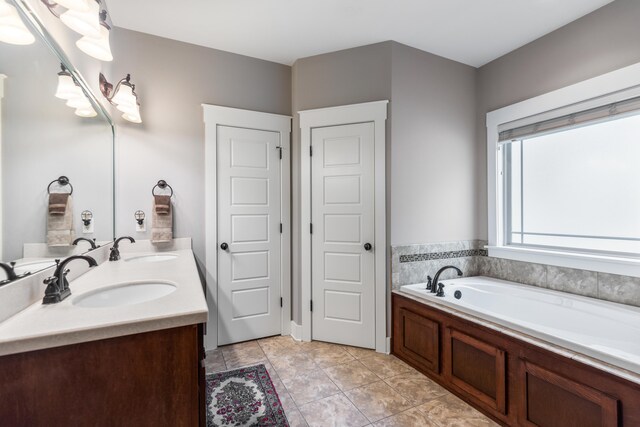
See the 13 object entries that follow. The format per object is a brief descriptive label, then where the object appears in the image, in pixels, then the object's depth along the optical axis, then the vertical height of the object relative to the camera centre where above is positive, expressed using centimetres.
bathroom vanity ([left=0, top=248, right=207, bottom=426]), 83 -46
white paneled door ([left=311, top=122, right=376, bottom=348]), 264 -17
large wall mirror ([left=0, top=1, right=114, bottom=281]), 102 +26
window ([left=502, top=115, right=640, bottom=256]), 214 +23
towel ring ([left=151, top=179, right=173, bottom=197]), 246 +26
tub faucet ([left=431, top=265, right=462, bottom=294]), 238 -58
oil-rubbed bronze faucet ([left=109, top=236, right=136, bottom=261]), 205 -26
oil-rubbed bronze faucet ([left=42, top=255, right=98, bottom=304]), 111 -28
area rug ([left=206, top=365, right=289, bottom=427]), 174 -120
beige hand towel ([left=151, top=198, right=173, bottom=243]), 237 -9
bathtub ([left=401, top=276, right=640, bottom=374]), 147 -66
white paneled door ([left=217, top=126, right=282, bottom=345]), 270 -18
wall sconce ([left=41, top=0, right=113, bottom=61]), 123 +87
